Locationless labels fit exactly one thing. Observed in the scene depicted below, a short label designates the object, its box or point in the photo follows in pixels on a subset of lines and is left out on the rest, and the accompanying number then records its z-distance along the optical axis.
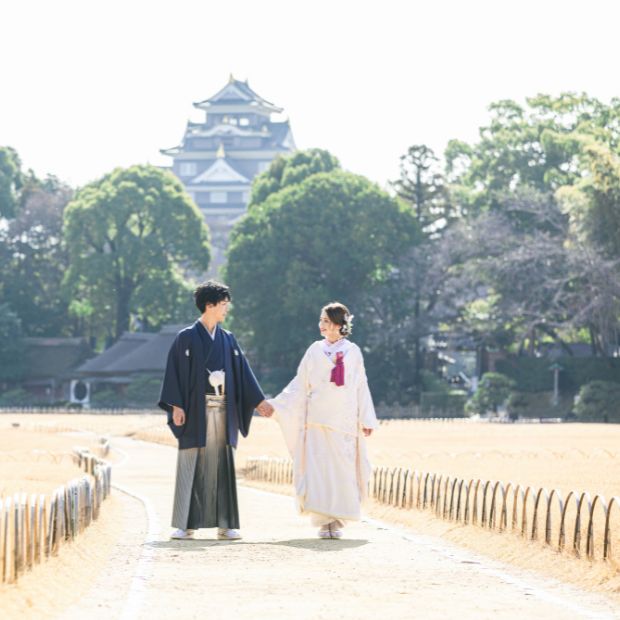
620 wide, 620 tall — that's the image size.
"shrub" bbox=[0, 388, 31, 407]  85.94
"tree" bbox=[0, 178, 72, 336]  93.19
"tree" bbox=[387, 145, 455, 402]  73.12
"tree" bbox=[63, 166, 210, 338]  88.06
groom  13.10
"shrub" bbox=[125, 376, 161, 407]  82.75
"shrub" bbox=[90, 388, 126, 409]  83.38
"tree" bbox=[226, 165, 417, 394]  73.50
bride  13.63
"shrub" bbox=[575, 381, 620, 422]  61.72
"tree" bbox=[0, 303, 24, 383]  85.88
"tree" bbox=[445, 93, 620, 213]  77.56
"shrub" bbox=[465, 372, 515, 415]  68.31
